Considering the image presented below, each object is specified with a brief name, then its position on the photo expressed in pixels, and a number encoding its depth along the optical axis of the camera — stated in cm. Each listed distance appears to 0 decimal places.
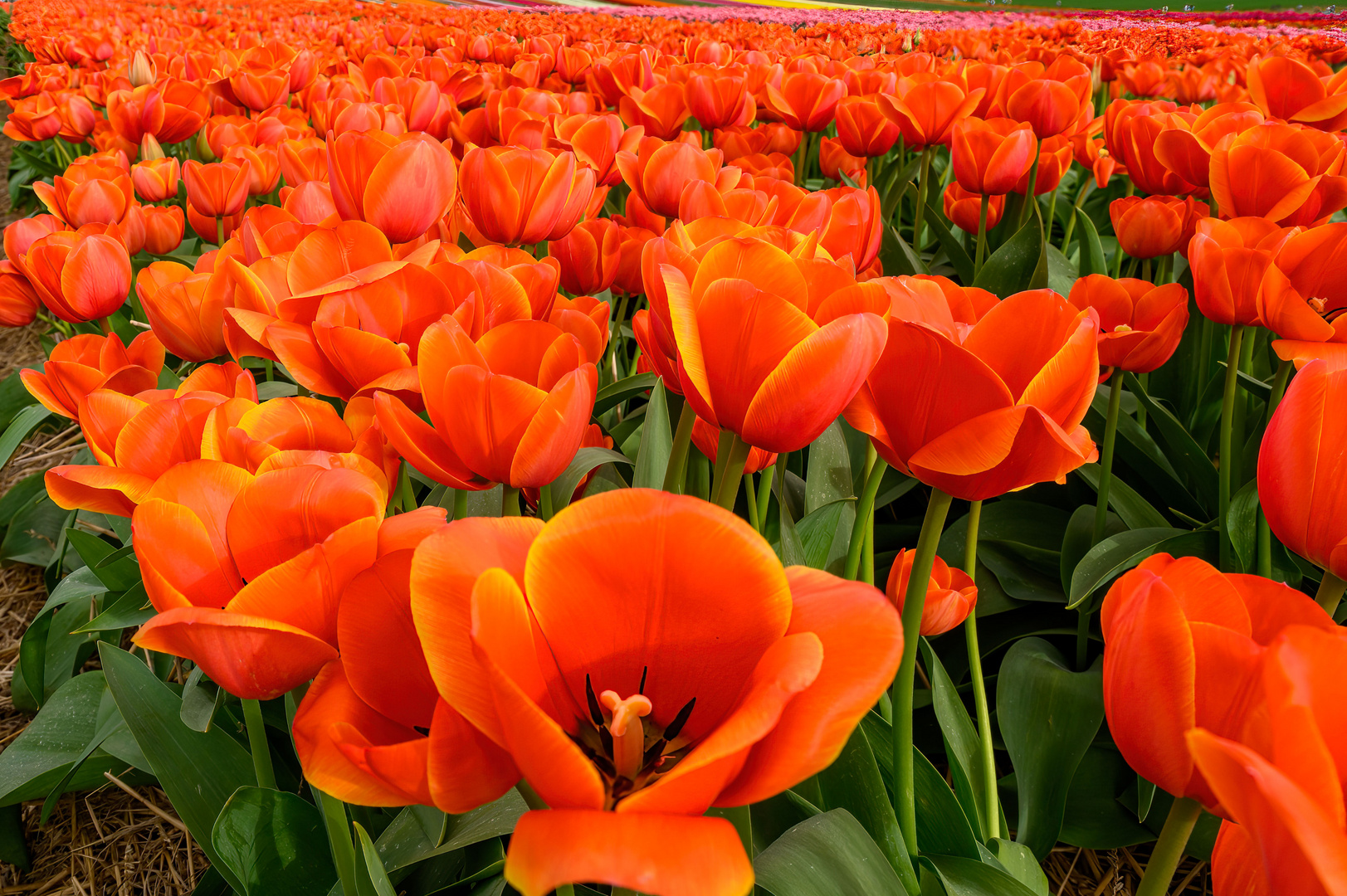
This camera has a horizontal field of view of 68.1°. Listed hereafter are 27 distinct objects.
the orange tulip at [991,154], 61
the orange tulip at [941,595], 40
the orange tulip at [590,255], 52
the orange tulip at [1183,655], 18
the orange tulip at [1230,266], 42
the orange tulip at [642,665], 15
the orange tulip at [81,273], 50
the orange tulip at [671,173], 48
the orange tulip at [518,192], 45
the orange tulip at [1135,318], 46
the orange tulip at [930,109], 66
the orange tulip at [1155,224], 61
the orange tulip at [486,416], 28
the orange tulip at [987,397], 25
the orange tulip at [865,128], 70
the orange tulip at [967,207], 75
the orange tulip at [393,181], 43
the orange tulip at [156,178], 74
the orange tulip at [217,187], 63
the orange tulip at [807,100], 74
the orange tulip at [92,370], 39
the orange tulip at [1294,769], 13
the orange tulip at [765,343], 25
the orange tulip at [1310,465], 24
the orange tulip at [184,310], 43
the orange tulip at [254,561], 20
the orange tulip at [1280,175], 48
